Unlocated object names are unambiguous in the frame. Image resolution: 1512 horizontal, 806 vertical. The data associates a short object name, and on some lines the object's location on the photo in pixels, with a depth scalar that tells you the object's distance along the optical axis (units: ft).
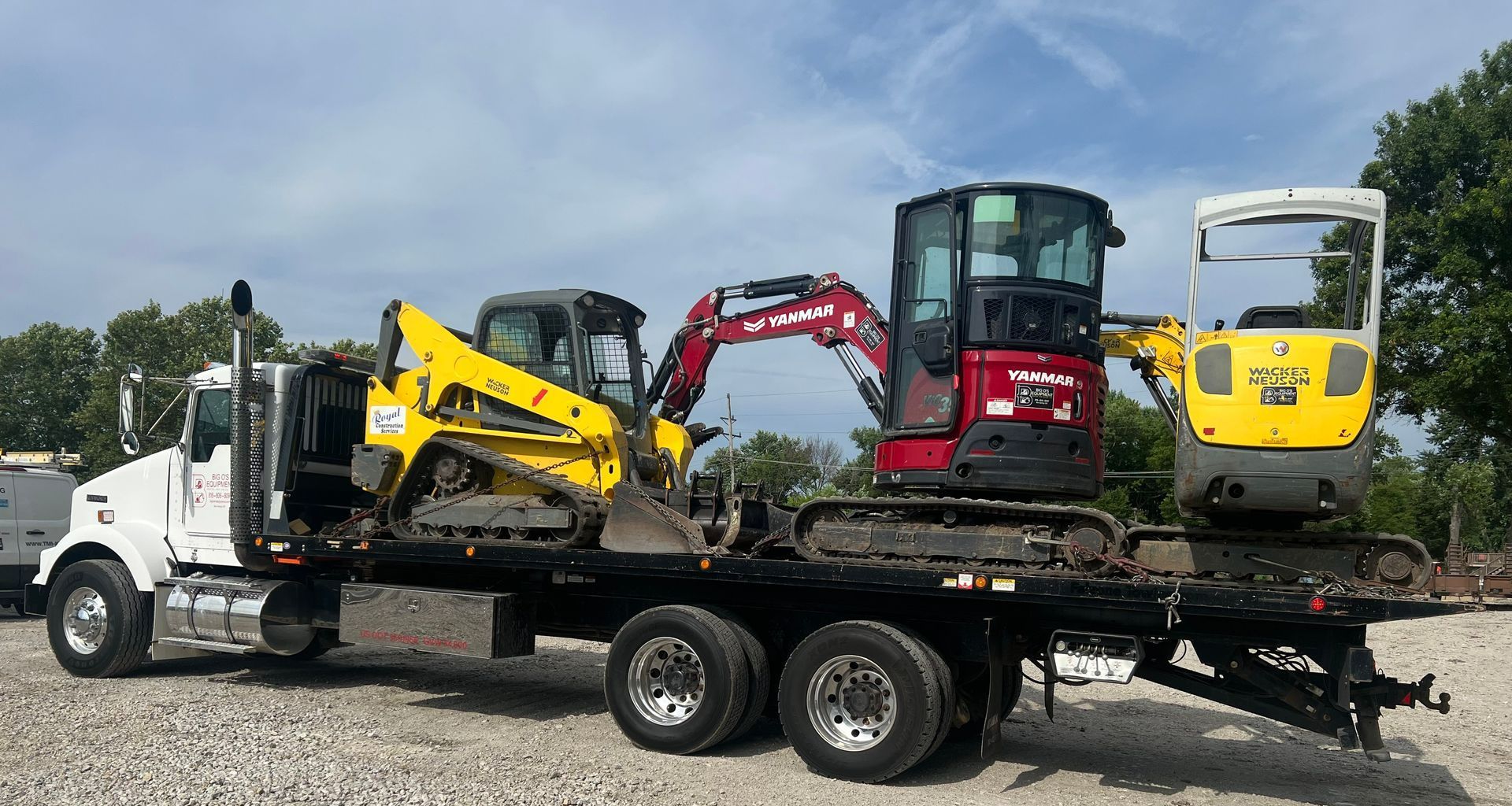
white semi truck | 21.90
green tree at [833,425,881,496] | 162.40
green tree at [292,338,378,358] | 169.99
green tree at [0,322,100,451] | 196.83
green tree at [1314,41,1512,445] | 79.05
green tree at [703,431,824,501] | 189.88
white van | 53.83
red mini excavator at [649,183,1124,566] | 24.41
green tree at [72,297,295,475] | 168.86
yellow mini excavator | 20.59
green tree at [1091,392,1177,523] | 84.89
